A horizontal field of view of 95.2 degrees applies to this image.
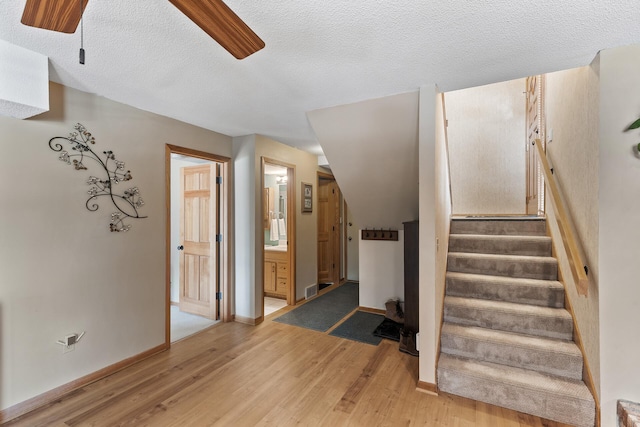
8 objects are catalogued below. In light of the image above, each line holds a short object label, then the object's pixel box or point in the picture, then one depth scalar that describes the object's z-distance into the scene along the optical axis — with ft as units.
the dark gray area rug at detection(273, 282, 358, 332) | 11.73
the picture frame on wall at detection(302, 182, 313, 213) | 14.82
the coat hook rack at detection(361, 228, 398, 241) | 13.03
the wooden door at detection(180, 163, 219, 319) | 12.14
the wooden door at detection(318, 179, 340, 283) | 17.20
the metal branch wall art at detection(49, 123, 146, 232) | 7.41
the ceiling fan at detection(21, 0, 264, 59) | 3.12
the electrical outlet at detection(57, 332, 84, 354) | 7.15
